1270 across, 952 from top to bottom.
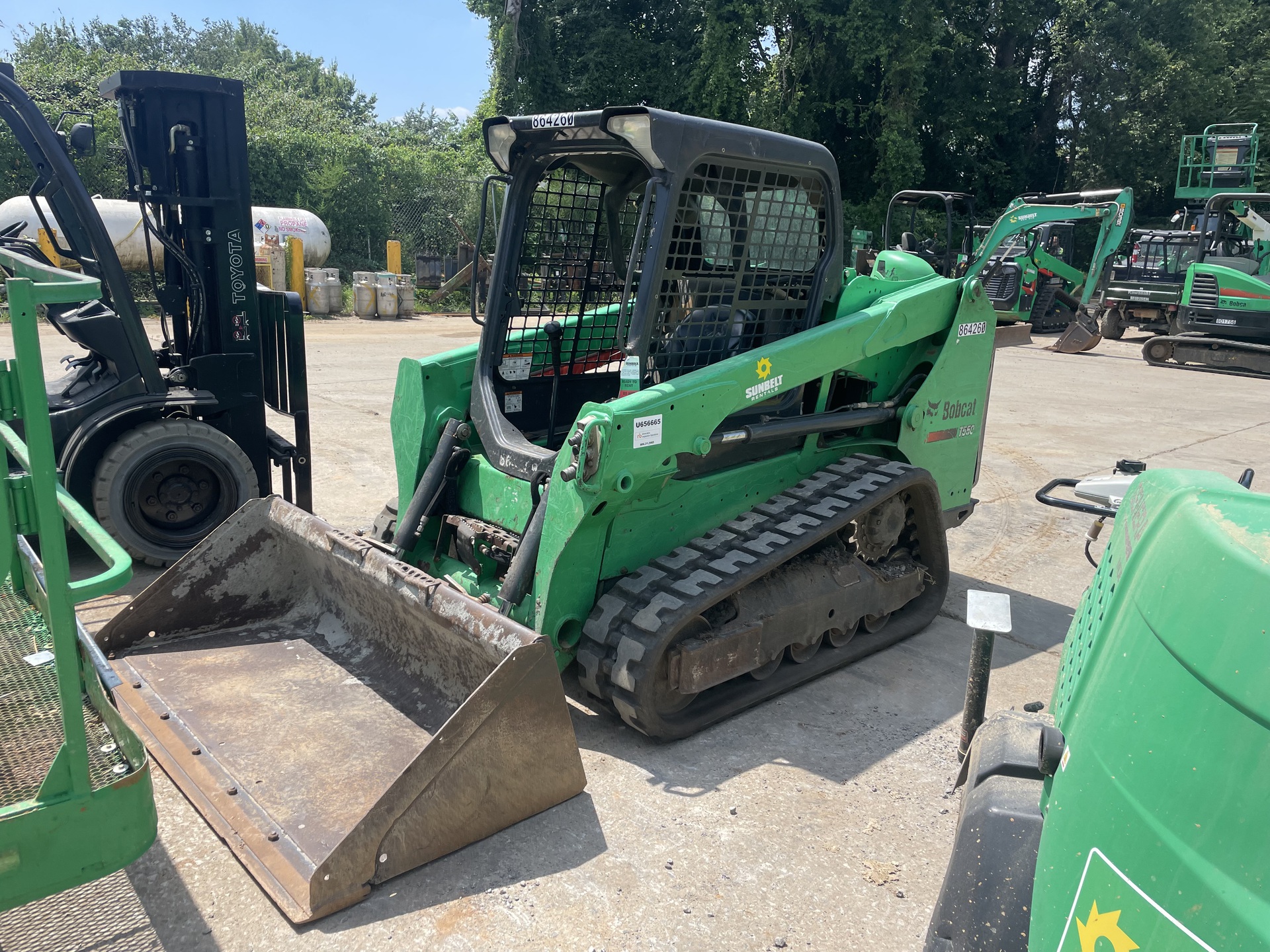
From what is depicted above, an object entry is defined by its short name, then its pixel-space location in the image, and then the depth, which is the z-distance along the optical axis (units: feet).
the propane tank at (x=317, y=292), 60.59
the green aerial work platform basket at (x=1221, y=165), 68.39
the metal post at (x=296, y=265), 61.21
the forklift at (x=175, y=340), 16.93
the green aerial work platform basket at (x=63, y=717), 6.37
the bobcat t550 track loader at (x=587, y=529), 10.26
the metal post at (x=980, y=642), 6.75
